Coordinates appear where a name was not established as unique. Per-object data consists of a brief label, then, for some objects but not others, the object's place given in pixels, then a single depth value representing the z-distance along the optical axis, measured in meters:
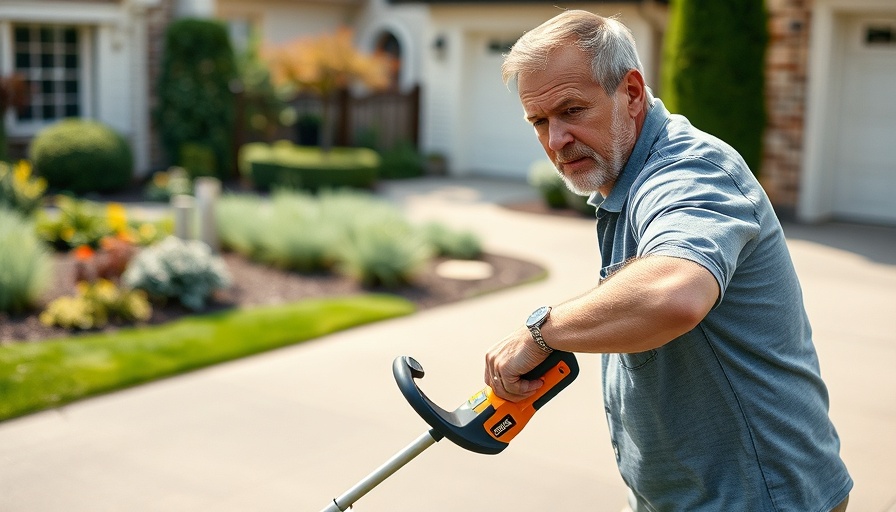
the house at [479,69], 12.77
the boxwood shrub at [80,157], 13.95
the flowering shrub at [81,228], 9.38
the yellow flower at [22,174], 10.44
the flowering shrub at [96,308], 7.13
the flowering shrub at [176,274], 7.71
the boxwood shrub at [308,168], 14.79
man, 1.99
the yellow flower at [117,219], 8.91
